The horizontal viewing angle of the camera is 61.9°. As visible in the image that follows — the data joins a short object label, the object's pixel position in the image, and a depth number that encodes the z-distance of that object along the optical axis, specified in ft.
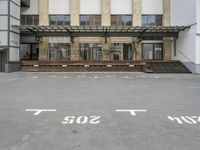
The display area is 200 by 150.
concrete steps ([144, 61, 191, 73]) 59.03
